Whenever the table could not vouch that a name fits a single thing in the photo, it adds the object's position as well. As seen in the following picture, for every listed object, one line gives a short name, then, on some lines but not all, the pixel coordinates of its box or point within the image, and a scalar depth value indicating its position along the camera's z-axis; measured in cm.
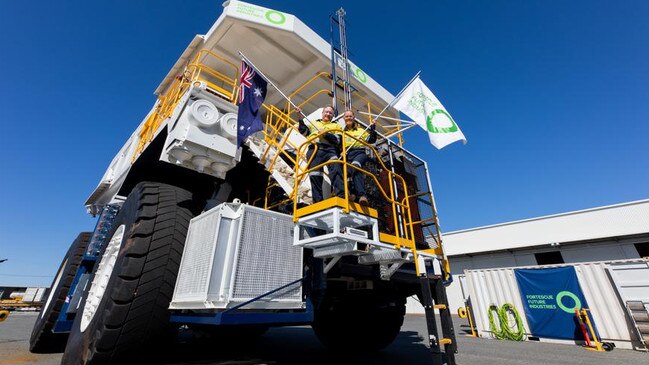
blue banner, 923
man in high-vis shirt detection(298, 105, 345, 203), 334
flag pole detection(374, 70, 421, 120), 516
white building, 1689
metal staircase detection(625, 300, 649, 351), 786
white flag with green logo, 452
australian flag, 415
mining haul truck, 291
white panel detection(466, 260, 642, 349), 848
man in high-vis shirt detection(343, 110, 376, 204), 326
